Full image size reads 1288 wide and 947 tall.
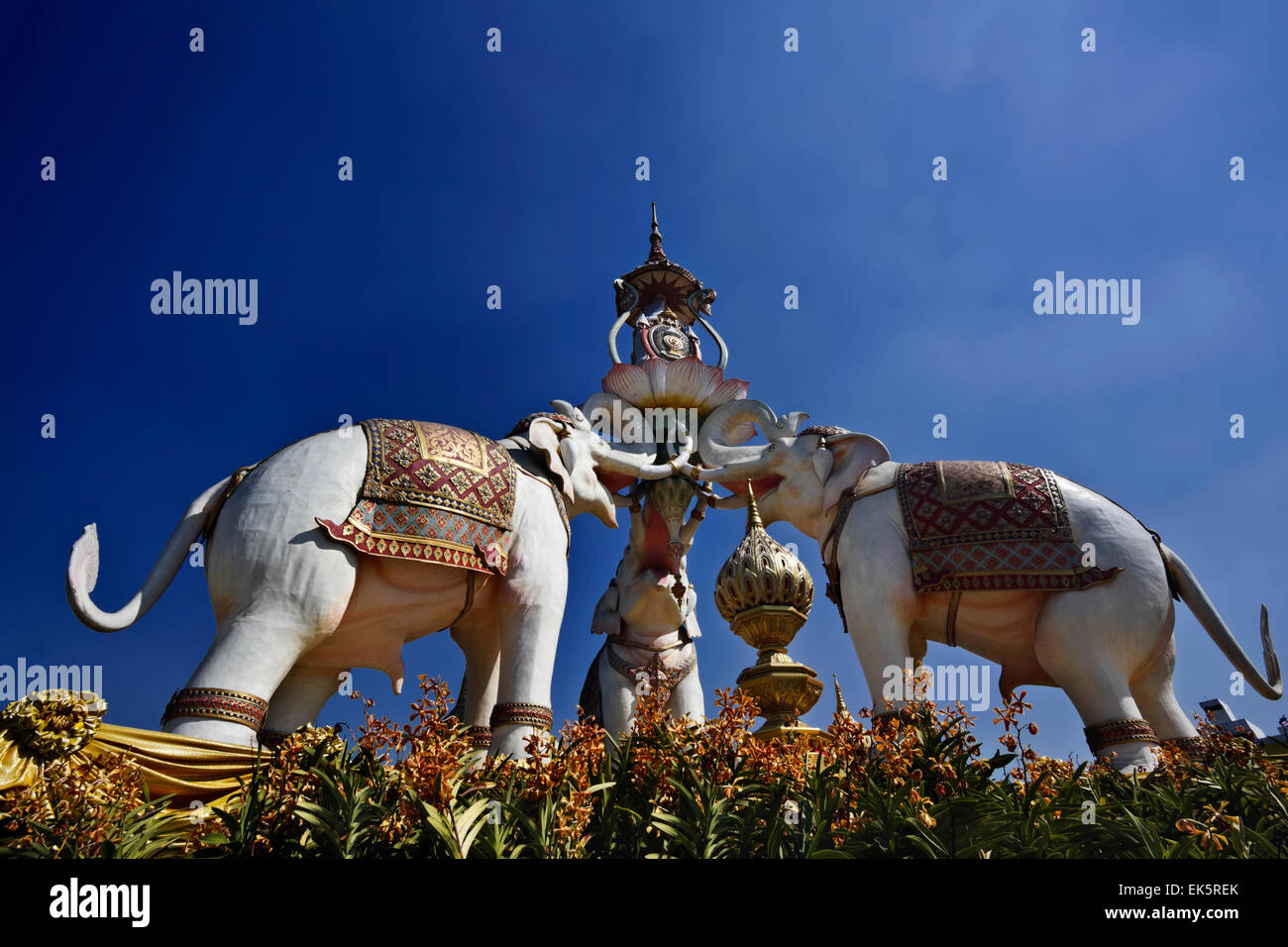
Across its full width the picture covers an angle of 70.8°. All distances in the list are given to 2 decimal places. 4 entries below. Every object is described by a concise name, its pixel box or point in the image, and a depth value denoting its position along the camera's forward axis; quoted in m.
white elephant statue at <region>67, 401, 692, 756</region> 4.18
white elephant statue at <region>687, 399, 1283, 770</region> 5.30
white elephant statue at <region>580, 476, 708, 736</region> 6.68
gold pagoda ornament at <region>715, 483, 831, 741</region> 6.45
